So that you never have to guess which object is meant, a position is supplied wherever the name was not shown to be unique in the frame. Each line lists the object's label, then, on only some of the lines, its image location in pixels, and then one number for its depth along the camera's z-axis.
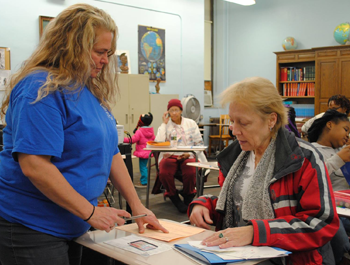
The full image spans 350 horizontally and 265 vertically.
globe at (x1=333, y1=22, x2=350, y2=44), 8.34
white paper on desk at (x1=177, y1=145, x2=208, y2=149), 4.63
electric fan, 7.71
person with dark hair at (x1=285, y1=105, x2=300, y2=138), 3.44
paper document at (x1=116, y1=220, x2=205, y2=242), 1.36
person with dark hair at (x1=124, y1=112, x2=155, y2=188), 5.88
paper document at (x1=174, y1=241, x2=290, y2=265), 1.10
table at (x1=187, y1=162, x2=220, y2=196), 3.89
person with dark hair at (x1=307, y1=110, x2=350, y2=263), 2.46
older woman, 1.23
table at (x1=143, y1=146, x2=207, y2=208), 4.46
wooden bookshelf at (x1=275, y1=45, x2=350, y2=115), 8.31
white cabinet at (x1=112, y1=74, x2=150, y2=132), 7.16
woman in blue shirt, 1.06
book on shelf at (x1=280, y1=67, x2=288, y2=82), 9.33
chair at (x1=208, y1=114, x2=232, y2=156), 9.42
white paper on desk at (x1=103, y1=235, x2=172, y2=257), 1.20
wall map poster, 7.99
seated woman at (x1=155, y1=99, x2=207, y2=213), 4.73
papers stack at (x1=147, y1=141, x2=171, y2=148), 4.57
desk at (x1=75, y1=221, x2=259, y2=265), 1.13
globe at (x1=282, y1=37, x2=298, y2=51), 9.32
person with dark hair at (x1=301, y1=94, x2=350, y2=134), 5.32
